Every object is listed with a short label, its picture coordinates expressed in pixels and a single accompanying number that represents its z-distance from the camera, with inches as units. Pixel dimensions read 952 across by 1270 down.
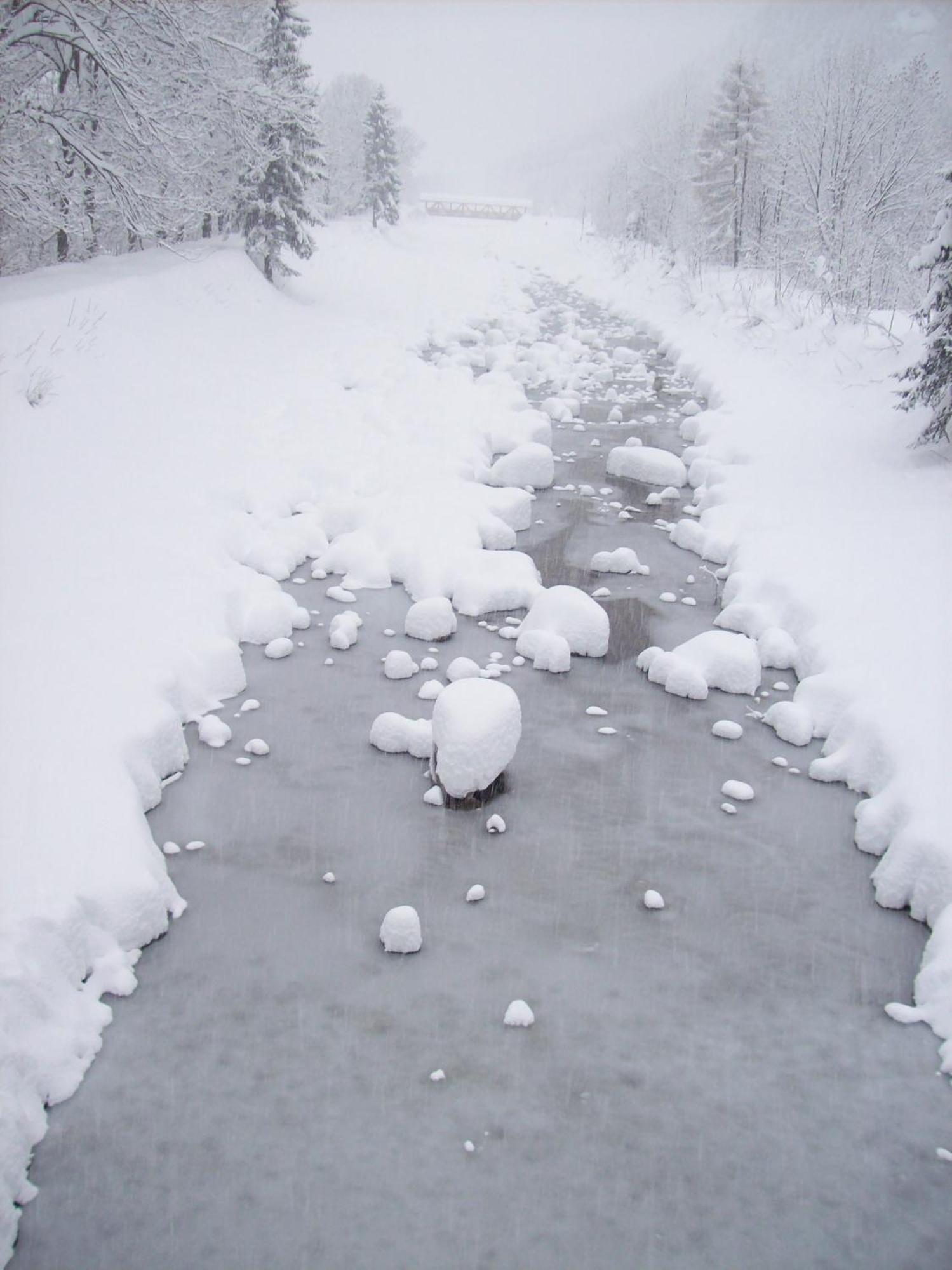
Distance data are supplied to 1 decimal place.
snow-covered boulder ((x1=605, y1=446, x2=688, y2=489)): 474.9
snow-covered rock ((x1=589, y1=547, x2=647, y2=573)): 363.6
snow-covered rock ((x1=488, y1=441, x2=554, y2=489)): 457.4
